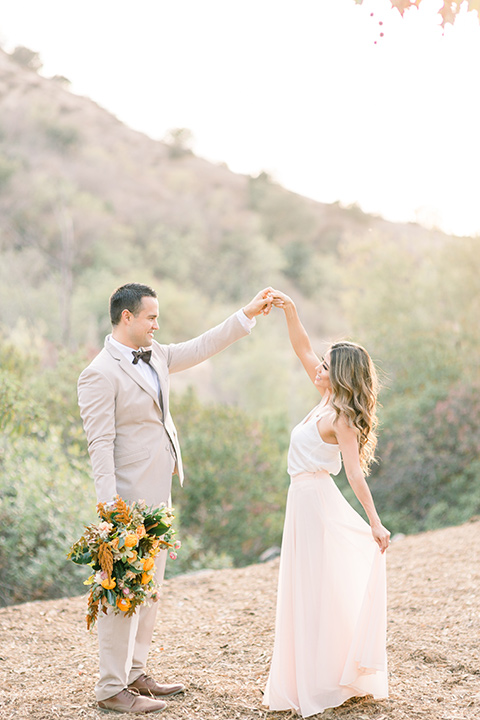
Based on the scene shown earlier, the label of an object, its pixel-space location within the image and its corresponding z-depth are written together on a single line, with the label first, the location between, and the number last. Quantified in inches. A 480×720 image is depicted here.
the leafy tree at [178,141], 2226.9
